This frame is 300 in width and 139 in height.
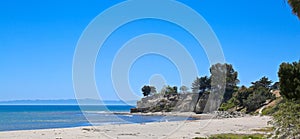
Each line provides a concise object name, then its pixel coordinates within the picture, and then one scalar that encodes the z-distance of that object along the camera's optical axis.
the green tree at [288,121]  13.91
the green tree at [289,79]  36.28
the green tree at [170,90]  104.31
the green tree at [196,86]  87.54
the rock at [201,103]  90.06
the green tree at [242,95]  72.00
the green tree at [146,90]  113.19
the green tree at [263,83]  78.72
